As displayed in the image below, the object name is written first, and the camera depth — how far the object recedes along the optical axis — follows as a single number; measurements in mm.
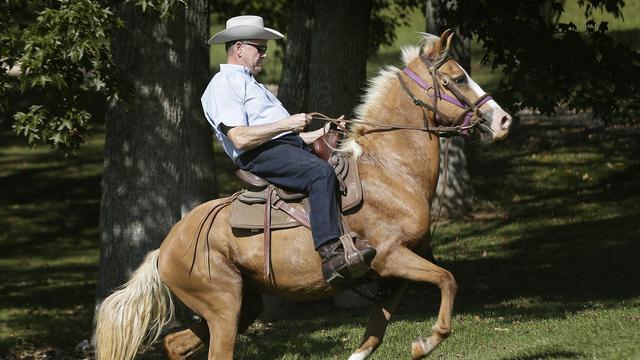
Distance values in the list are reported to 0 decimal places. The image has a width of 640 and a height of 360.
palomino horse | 15023
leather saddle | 15083
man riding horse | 14624
